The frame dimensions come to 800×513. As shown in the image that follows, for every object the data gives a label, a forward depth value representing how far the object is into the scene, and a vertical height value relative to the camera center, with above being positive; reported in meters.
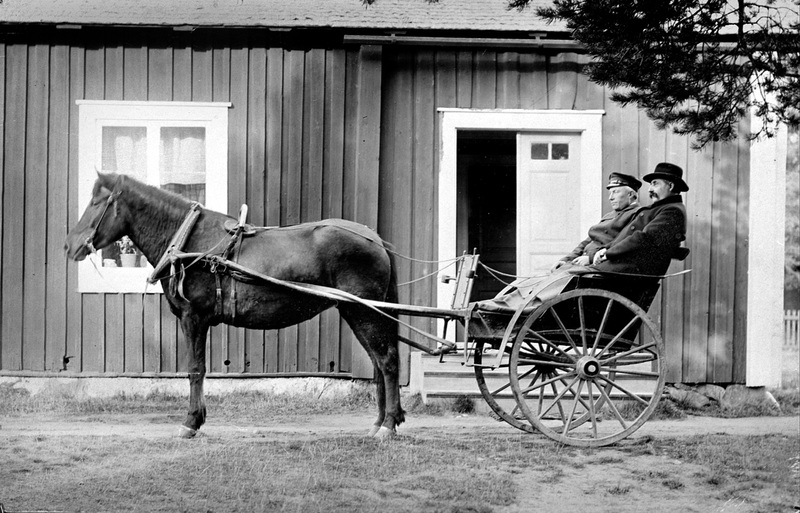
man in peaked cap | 6.83 +0.38
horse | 6.78 -0.09
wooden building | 9.19 +1.27
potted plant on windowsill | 9.23 +0.00
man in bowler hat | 6.20 +0.13
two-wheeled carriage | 6.18 -0.49
